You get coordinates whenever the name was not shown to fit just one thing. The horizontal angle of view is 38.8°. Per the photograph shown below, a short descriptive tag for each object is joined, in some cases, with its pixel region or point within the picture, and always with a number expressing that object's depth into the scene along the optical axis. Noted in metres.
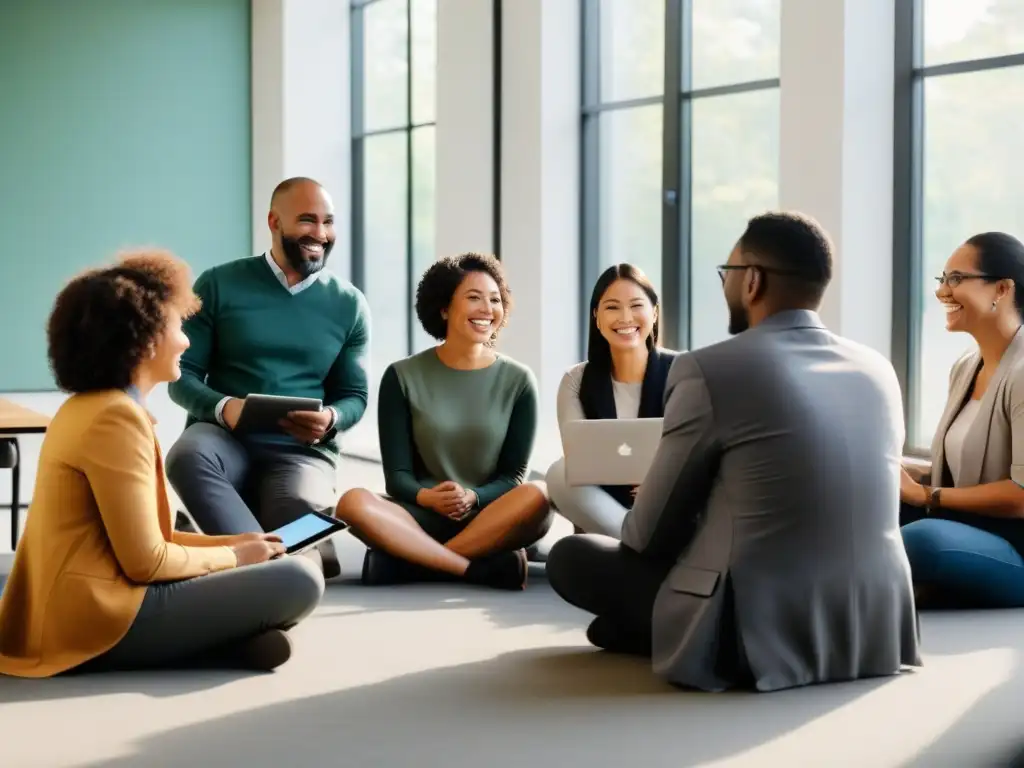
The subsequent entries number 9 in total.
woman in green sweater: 5.20
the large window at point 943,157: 6.20
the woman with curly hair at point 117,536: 3.47
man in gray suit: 3.44
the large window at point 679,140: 7.47
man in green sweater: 5.34
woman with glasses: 4.62
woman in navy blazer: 5.10
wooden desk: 5.04
